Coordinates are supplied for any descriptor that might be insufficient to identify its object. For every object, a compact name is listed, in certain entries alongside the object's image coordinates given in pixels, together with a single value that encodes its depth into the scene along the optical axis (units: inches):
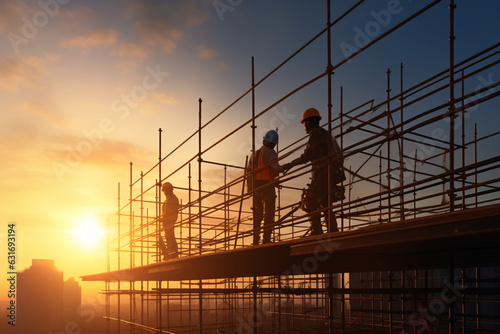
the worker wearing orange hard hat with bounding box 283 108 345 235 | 223.8
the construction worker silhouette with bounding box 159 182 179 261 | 418.0
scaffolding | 128.5
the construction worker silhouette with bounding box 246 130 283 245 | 262.8
